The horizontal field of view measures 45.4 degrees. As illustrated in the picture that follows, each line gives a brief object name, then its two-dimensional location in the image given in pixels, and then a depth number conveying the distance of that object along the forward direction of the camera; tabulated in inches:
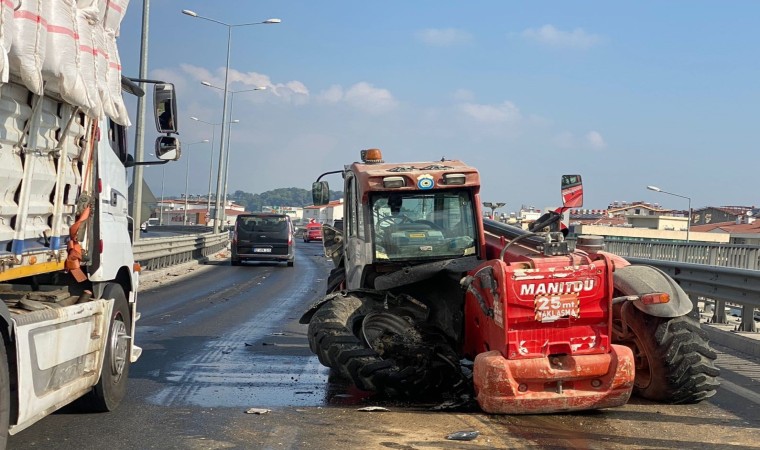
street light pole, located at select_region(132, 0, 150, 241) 950.4
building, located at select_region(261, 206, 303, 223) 5817.9
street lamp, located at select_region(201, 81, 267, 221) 2347.4
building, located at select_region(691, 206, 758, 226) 3875.5
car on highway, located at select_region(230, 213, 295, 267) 1293.1
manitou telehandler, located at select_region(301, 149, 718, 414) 262.7
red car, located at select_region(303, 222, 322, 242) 2792.8
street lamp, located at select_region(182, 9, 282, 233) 1715.8
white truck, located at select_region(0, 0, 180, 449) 190.2
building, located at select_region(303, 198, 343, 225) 5717.0
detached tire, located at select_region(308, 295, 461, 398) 285.0
